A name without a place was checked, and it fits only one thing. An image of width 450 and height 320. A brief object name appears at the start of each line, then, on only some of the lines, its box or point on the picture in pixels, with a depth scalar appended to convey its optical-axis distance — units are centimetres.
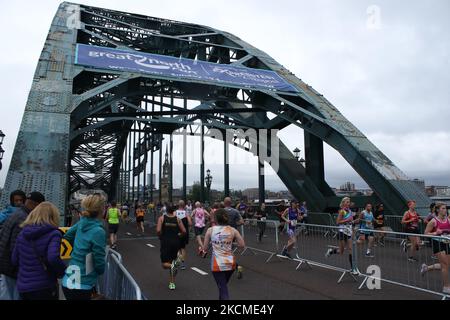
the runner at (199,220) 1251
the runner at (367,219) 1262
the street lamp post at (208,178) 3244
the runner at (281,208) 1588
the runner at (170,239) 735
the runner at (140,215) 1911
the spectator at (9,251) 393
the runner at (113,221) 1332
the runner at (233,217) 1016
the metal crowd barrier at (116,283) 368
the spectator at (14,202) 592
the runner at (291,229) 1020
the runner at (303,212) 1588
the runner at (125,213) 2687
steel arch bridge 1209
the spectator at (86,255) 377
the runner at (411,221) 1121
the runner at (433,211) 1070
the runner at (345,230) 839
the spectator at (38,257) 359
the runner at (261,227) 1403
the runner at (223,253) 525
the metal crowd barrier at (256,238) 1298
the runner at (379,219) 1367
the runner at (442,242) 643
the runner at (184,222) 847
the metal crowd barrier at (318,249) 910
